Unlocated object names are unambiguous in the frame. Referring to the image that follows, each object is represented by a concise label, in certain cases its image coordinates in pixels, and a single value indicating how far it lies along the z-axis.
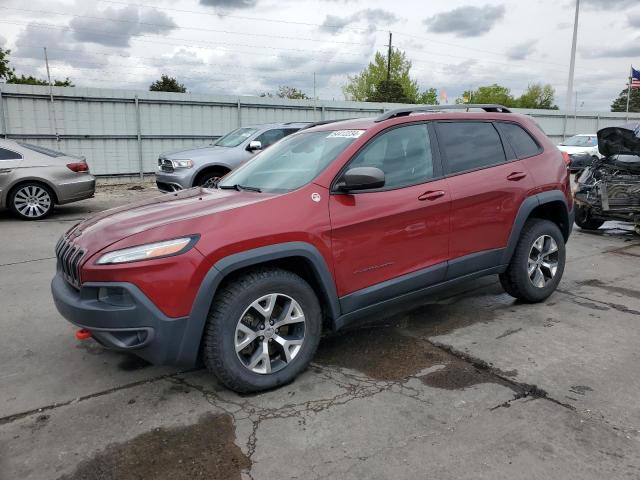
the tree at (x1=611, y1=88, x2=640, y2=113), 86.62
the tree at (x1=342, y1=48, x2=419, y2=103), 49.91
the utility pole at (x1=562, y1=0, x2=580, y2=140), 30.95
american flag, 28.94
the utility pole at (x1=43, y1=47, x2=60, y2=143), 14.73
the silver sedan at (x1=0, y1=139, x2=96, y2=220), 9.34
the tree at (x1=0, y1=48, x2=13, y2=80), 36.97
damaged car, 7.85
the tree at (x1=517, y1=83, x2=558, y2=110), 81.69
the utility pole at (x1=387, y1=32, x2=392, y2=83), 49.28
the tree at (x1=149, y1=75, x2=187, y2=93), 53.78
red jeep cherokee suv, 2.95
